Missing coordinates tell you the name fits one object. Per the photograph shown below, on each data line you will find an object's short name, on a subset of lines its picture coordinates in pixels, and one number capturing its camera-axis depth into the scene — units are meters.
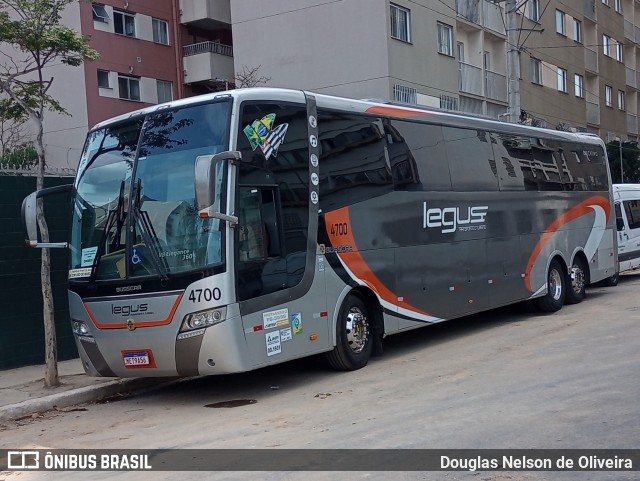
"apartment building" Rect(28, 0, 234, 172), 28.56
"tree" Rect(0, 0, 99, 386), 10.17
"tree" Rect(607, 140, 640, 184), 37.81
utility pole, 20.89
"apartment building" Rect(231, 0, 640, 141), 25.17
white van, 20.39
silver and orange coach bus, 8.59
